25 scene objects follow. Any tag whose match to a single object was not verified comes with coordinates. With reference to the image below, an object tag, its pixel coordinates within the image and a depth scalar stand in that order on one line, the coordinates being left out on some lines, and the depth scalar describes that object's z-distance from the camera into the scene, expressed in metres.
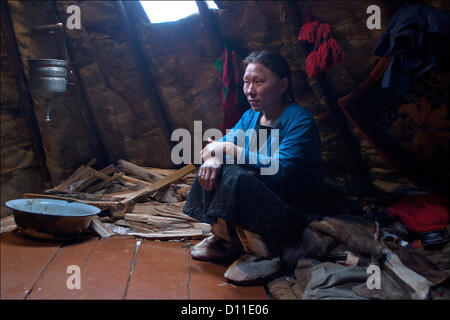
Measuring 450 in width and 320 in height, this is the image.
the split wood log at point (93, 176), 3.79
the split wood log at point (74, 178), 3.81
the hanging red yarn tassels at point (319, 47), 2.67
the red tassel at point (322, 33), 2.71
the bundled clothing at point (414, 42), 1.93
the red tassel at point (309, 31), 2.73
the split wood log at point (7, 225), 2.74
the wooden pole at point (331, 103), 2.85
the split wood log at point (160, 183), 3.27
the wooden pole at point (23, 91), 3.60
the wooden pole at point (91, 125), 3.91
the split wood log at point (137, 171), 3.92
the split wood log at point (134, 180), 3.78
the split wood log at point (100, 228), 2.73
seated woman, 1.95
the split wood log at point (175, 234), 2.71
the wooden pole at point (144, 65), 3.54
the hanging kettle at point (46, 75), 3.16
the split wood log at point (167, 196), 3.46
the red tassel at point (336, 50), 2.66
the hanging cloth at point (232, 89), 3.17
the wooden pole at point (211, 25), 3.18
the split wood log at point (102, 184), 3.86
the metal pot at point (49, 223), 2.44
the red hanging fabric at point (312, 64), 2.76
